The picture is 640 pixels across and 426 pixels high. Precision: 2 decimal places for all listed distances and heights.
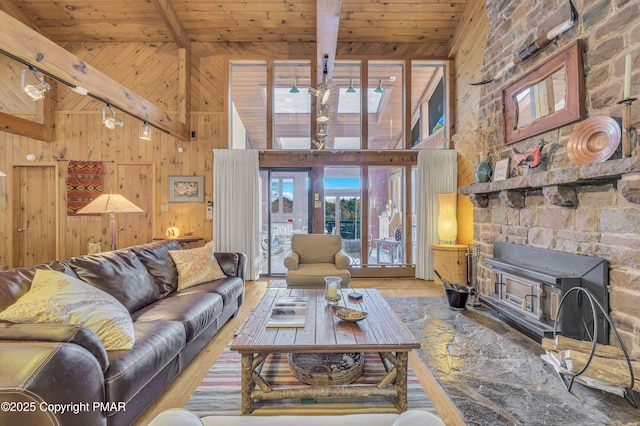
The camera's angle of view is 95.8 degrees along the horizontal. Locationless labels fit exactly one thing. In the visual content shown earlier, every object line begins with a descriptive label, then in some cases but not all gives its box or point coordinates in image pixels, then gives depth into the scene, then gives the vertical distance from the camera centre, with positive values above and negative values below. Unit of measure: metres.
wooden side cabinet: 4.40 -0.73
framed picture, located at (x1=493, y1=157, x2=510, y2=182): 3.21 +0.51
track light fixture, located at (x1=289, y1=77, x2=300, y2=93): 5.30 +2.31
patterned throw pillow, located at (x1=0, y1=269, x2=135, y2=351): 1.46 -0.50
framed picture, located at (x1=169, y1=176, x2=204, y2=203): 5.20 +0.47
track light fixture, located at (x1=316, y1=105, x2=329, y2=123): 3.80 +1.37
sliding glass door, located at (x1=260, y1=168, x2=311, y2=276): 5.32 +0.15
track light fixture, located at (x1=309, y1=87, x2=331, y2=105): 3.49 +1.51
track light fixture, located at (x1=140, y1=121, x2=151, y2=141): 4.09 +1.18
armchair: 3.52 -0.63
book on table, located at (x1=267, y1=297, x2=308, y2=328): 1.93 -0.73
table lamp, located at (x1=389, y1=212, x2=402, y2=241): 5.29 -0.19
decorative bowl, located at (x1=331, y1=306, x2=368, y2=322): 1.96 -0.70
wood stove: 2.20 -0.69
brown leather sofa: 1.08 -0.71
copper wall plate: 2.06 +0.56
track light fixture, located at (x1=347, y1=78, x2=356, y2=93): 5.30 +2.32
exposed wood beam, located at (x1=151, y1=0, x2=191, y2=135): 4.90 +2.54
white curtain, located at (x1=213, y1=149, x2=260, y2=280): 5.06 +0.21
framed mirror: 2.34 +1.10
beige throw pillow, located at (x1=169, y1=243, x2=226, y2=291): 2.91 -0.54
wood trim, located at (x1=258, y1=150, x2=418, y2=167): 5.14 +1.01
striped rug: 1.73 -1.17
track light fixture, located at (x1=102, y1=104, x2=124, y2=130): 3.58 +1.17
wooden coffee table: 1.64 -0.75
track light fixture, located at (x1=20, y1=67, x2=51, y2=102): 2.70 +1.22
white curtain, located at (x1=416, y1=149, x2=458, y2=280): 5.00 +0.46
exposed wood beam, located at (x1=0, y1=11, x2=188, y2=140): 2.30 +1.40
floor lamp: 3.48 +0.12
